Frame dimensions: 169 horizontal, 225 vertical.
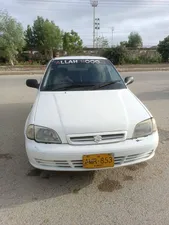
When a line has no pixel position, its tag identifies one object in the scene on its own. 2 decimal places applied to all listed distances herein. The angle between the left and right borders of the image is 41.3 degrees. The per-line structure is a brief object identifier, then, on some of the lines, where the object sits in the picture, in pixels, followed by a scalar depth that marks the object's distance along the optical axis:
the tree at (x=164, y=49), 26.89
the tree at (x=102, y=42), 31.23
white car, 2.57
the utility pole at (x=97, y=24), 45.30
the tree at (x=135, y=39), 51.68
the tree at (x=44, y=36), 36.09
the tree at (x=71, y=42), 38.38
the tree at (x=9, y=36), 24.89
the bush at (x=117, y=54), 25.03
